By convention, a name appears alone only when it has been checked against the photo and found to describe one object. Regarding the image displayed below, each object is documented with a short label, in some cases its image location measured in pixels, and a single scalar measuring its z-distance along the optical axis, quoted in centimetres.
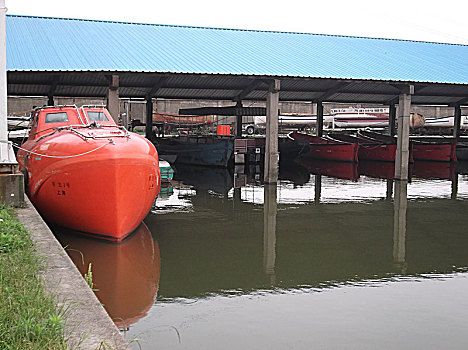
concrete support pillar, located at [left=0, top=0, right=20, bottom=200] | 859
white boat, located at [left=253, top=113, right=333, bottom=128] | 4791
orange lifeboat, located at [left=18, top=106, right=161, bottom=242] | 895
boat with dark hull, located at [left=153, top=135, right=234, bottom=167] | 2462
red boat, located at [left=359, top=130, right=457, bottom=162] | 2808
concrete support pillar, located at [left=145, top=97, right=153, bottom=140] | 2533
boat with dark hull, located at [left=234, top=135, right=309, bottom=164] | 2508
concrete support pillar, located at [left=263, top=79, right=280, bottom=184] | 1795
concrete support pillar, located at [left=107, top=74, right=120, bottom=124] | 1598
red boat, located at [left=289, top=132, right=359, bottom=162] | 2741
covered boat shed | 1644
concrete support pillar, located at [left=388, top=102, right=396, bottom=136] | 3072
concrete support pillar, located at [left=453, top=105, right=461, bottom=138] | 3064
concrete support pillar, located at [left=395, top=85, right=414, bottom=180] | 1903
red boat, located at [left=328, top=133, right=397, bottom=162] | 2794
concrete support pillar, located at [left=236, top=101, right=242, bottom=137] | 2592
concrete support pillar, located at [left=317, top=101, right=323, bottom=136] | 2882
